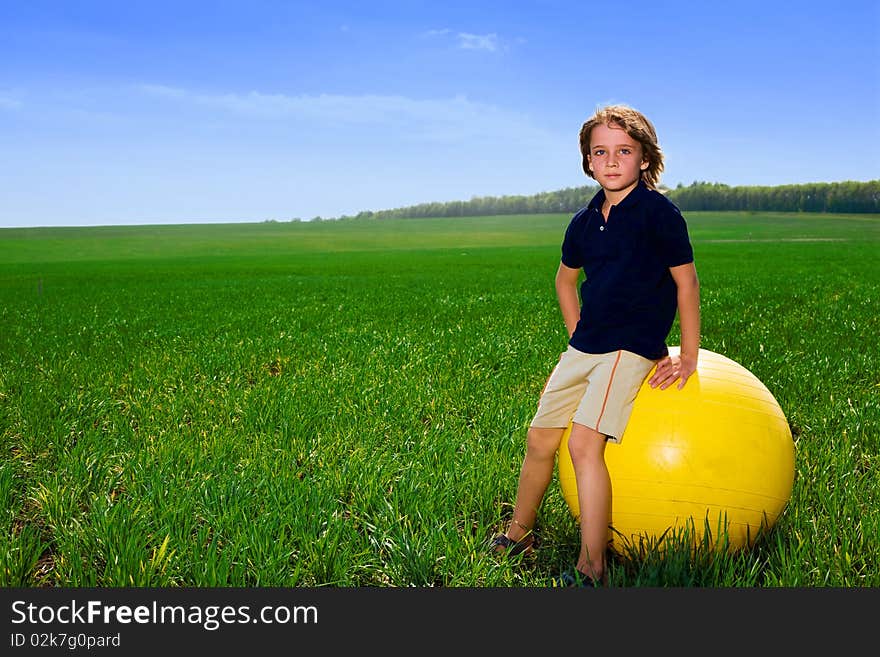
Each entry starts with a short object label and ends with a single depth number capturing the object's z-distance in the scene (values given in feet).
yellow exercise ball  11.63
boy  11.55
